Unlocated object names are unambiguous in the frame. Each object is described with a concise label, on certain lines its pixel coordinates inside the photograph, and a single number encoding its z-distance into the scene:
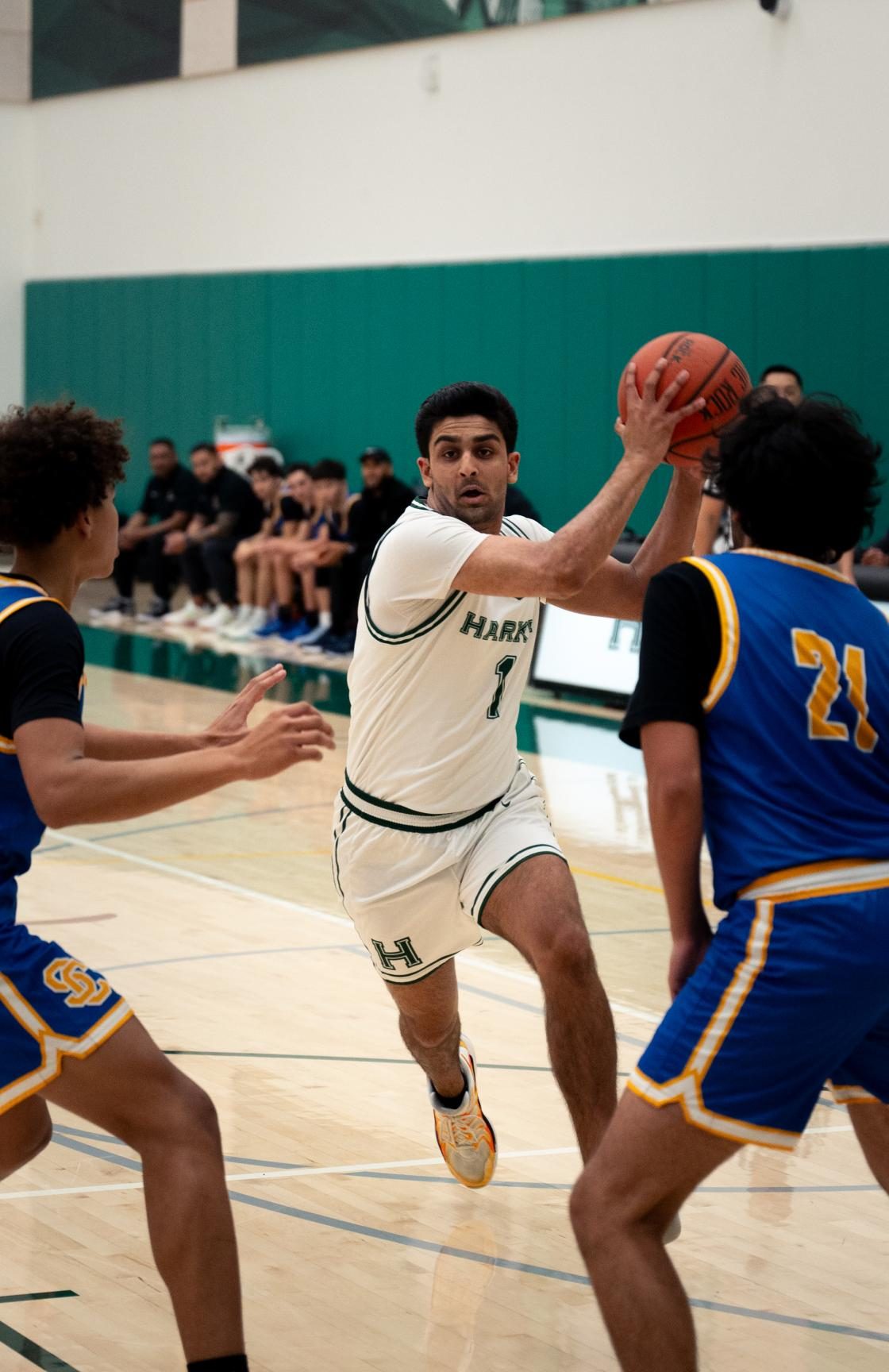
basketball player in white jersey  3.87
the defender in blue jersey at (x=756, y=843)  2.57
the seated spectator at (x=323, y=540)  14.79
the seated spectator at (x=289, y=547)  15.31
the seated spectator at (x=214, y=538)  16.36
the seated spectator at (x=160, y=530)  17.22
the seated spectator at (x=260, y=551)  15.66
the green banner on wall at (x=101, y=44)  19.58
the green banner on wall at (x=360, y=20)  15.41
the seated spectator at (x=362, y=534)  14.24
